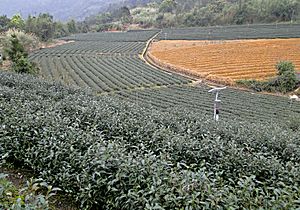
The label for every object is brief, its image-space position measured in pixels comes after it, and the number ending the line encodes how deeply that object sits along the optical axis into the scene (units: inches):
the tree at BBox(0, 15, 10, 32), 4189.5
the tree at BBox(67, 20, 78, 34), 5260.8
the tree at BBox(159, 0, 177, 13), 5684.1
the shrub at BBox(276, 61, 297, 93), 1492.4
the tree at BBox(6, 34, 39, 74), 1444.4
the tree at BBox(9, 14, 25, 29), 3659.2
